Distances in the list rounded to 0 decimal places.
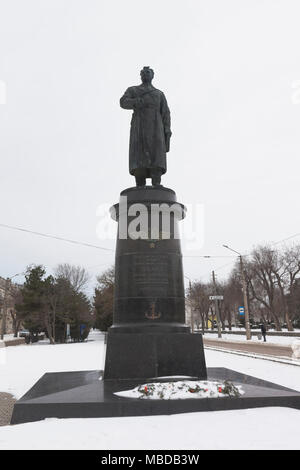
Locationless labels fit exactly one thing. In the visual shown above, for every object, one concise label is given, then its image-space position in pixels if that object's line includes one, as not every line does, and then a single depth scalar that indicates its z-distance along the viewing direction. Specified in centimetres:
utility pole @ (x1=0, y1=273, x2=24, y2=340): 3450
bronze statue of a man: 856
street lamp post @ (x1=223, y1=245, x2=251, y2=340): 2715
